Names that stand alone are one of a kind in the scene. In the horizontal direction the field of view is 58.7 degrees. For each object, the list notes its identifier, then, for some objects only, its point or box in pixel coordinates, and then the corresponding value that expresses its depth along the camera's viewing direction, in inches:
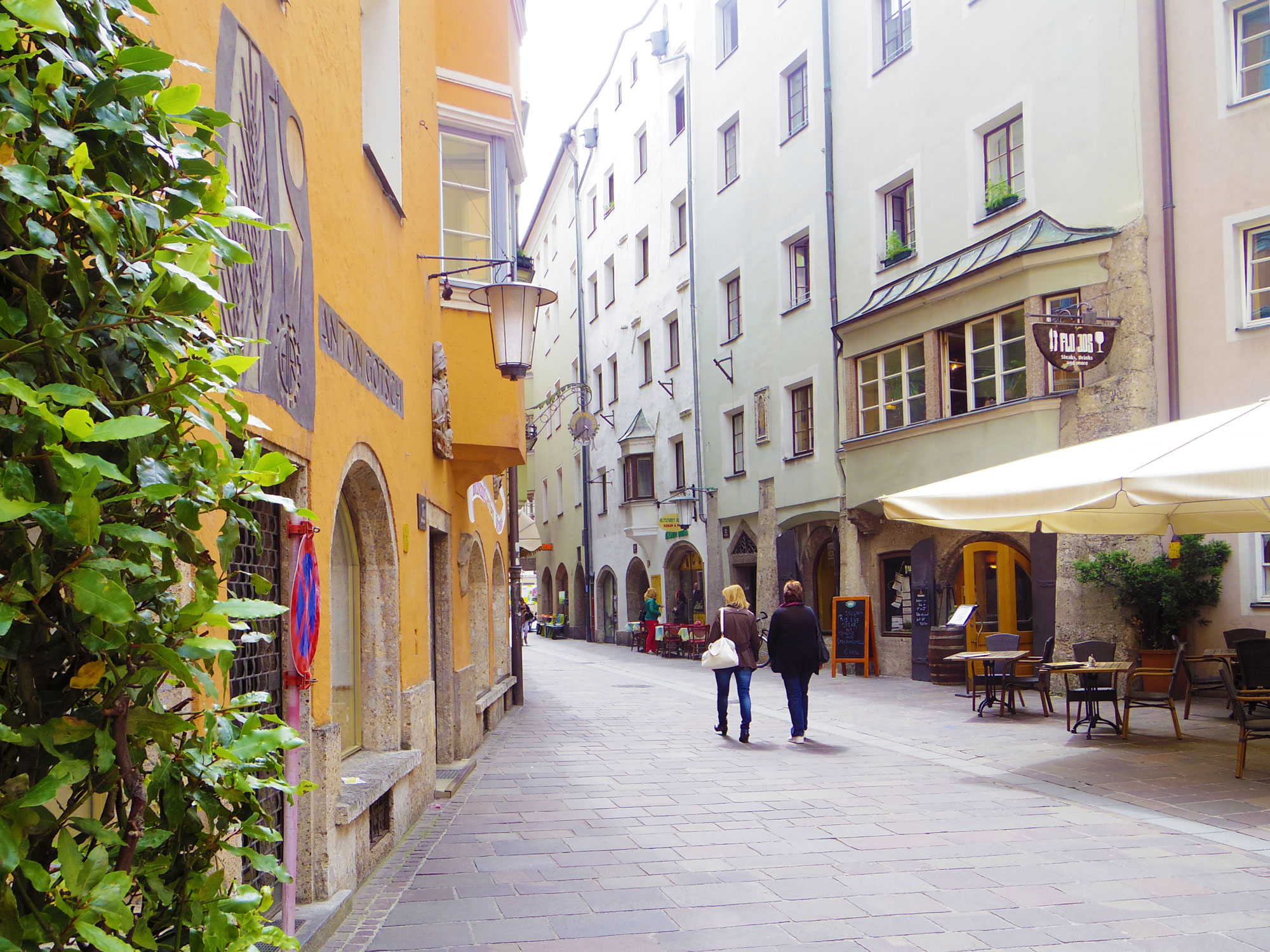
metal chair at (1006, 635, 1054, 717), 517.3
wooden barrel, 697.0
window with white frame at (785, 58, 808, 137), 946.7
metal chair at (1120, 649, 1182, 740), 426.9
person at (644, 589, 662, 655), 1191.6
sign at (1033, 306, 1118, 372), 591.2
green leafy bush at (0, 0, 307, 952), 57.1
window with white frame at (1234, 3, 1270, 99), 570.8
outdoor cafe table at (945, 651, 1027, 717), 527.5
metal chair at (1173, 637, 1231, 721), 412.5
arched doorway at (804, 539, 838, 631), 909.8
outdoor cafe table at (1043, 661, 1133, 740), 438.9
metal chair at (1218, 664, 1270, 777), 346.6
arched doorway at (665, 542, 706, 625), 1187.9
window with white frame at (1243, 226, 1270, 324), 568.4
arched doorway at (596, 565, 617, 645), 1478.8
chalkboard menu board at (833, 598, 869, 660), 800.3
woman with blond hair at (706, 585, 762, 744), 487.8
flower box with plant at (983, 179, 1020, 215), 688.4
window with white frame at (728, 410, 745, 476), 1064.2
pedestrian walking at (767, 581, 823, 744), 472.1
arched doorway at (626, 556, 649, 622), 1374.3
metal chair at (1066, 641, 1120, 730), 447.8
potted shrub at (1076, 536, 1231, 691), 573.6
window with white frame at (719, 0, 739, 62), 1111.0
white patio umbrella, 319.3
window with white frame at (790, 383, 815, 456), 922.7
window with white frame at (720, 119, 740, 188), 1082.1
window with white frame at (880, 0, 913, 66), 799.7
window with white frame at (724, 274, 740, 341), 1079.0
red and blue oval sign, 179.5
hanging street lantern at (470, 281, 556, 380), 372.5
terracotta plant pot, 577.6
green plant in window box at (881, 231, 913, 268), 791.7
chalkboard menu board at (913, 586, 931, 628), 740.6
